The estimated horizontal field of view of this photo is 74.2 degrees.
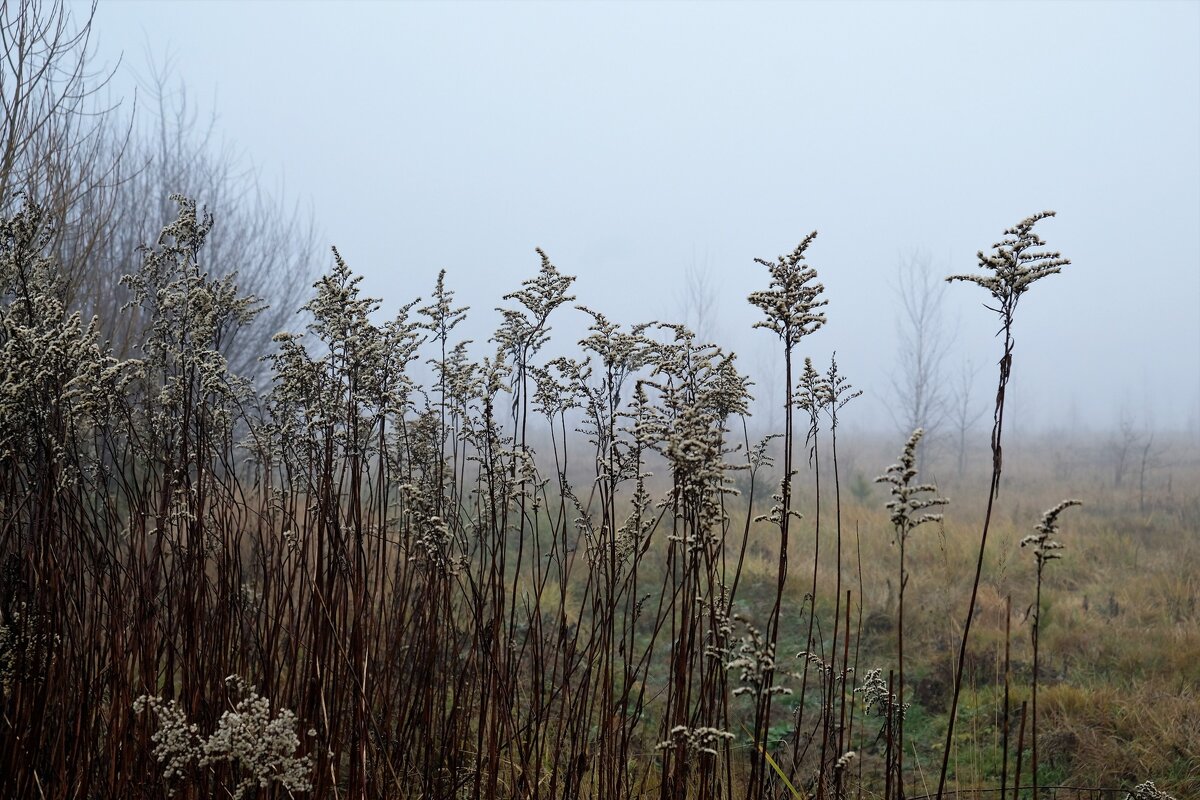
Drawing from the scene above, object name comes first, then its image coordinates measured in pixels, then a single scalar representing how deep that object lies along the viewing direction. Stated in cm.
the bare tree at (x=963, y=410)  2678
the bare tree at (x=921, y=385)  2338
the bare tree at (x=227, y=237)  1256
